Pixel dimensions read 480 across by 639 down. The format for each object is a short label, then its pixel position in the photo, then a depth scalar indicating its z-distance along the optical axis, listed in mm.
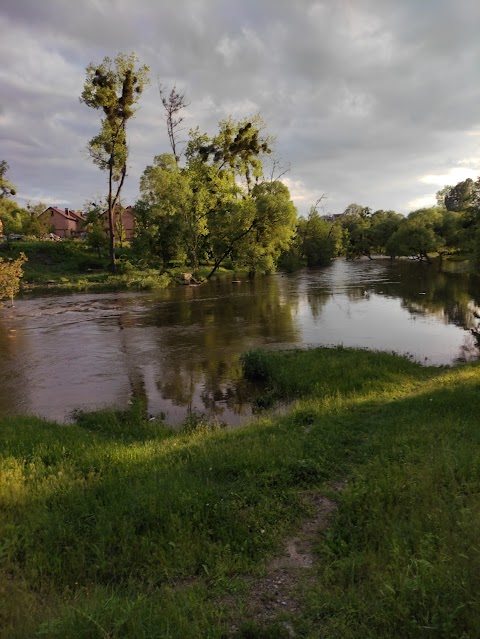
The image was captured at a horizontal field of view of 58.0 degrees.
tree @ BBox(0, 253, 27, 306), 31178
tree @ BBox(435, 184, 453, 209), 153500
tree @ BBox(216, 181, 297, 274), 53812
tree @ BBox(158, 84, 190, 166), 51969
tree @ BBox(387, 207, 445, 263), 74500
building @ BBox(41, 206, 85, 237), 119750
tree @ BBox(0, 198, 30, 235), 77312
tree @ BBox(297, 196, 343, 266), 88438
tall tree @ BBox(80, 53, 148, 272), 45719
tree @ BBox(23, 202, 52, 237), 83000
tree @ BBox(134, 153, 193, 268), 48250
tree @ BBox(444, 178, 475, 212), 150375
